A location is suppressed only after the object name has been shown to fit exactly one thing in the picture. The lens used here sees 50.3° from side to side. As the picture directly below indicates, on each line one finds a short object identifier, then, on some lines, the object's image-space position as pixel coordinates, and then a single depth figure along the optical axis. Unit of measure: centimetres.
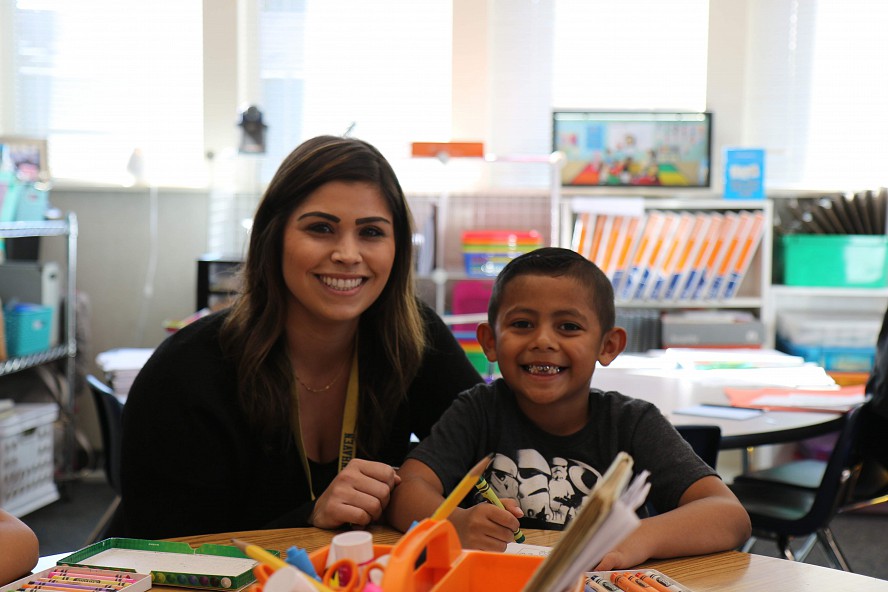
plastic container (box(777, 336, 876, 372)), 386
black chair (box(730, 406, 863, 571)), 234
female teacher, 150
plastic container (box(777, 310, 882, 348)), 387
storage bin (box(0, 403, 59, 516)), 356
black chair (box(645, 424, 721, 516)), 187
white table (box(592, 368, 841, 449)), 212
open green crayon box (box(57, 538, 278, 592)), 97
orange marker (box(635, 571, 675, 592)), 95
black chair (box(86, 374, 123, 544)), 235
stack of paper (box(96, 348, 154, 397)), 301
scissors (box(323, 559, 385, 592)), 71
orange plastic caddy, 74
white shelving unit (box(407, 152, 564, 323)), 430
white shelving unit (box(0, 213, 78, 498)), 395
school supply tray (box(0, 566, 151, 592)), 93
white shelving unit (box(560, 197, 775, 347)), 395
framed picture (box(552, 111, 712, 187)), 426
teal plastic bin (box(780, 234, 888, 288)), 401
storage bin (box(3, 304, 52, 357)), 373
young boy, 129
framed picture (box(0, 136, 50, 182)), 389
